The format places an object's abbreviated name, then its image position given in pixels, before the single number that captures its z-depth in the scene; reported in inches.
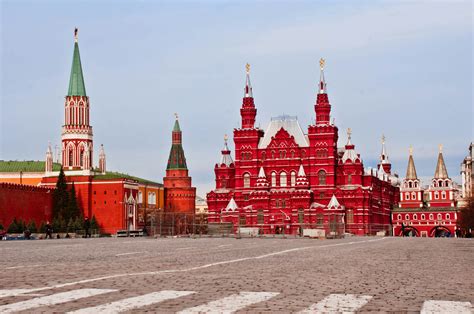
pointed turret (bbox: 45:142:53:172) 4571.9
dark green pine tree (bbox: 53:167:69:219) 4092.0
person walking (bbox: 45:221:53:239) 2289.6
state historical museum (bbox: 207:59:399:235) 4030.5
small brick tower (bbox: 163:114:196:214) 5513.8
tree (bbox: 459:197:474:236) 3627.0
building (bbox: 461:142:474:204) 6128.9
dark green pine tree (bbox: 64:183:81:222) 4077.3
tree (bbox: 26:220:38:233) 2984.0
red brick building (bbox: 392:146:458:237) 5521.7
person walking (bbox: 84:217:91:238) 2551.7
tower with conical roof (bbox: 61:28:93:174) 4544.8
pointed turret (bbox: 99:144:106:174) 5038.6
